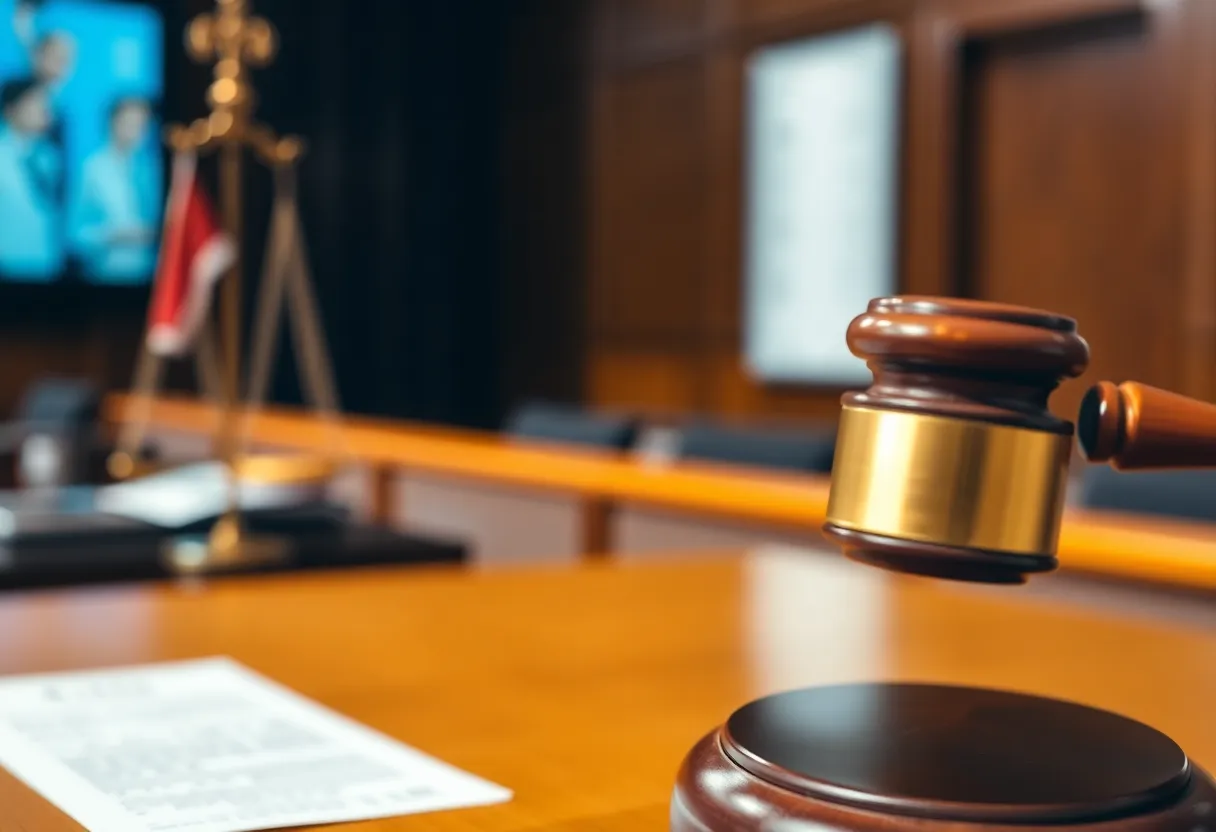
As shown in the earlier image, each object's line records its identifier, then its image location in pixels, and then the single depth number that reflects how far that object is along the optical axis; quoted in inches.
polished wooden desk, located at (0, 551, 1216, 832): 30.7
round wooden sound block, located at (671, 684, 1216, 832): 19.0
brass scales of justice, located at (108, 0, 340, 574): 76.2
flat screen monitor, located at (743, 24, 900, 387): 244.5
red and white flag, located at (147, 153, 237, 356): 92.0
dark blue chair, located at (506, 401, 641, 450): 156.6
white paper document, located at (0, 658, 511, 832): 26.2
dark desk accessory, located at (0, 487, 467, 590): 79.1
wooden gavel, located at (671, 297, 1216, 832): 20.0
